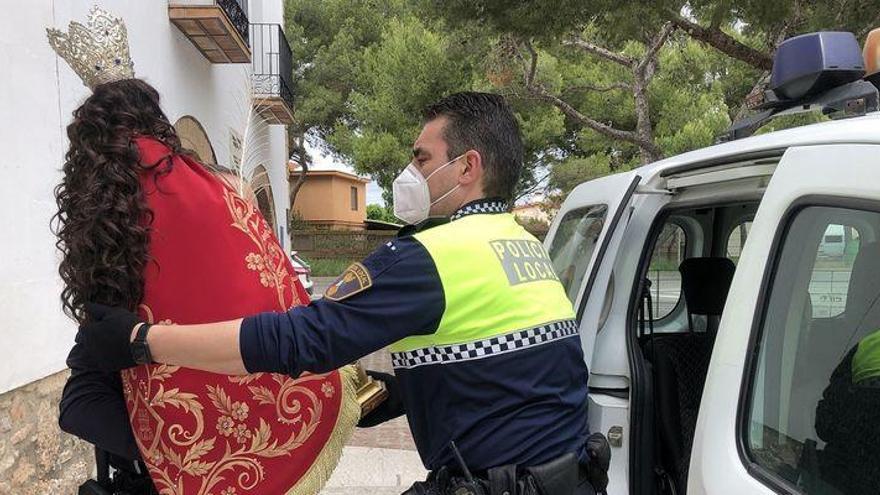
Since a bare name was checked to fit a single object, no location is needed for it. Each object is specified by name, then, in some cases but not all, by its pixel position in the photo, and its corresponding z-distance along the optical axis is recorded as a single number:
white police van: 1.31
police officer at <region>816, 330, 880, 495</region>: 1.22
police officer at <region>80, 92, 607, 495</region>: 1.40
